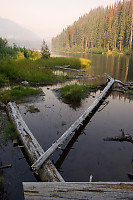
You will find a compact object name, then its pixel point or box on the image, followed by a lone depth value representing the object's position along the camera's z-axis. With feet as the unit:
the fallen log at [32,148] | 11.60
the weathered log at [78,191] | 8.09
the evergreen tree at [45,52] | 95.40
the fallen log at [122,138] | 18.52
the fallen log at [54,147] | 12.28
